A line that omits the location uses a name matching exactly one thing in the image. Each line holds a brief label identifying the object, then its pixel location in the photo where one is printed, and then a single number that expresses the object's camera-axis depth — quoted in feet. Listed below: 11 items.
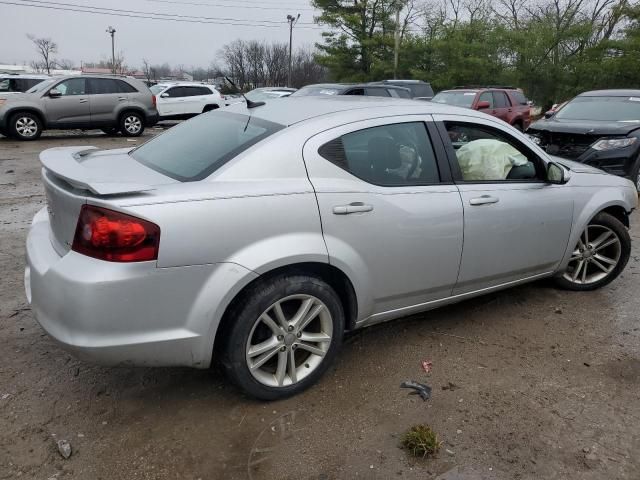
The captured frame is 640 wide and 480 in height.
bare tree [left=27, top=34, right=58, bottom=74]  273.50
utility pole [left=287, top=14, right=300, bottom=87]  159.12
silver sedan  7.43
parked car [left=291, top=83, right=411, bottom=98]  41.96
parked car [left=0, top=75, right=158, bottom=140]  42.91
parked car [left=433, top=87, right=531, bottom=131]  43.68
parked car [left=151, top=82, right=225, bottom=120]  57.77
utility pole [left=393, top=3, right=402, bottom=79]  106.01
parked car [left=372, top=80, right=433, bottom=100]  56.44
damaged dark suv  24.71
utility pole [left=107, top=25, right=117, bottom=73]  199.70
